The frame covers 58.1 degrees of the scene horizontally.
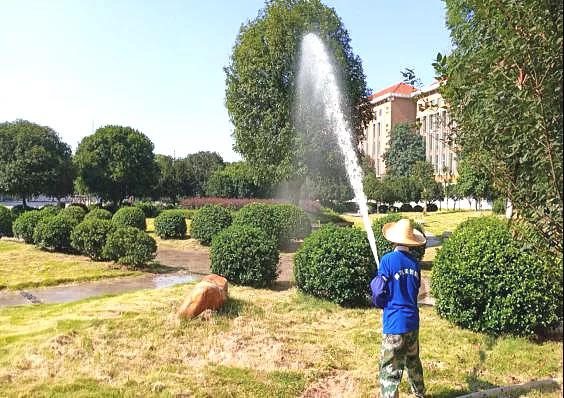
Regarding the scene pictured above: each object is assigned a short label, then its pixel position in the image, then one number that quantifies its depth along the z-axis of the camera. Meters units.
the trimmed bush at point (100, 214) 20.43
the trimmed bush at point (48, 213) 17.46
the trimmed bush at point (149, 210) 34.09
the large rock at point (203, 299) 6.92
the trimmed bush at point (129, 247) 12.17
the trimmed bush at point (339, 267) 8.12
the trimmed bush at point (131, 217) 20.83
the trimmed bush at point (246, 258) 9.52
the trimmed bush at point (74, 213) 17.24
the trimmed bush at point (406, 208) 51.36
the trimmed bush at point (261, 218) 15.85
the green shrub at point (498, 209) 28.07
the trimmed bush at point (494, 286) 6.05
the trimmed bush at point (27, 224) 17.05
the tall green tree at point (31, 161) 27.67
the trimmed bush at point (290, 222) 16.48
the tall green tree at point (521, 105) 2.60
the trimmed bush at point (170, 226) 19.53
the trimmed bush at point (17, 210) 21.35
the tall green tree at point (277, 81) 21.72
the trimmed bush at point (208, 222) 17.42
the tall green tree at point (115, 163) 34.81
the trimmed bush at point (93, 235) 13.34
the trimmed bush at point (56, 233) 15.03
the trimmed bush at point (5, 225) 20.23
